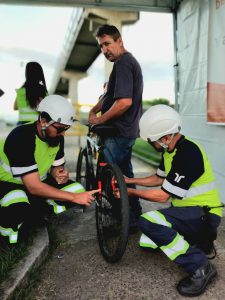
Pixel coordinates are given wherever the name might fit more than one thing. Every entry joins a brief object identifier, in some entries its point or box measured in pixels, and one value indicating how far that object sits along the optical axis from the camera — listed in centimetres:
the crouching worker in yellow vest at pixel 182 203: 246
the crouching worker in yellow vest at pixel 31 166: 281
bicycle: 253
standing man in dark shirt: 316
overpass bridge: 492
